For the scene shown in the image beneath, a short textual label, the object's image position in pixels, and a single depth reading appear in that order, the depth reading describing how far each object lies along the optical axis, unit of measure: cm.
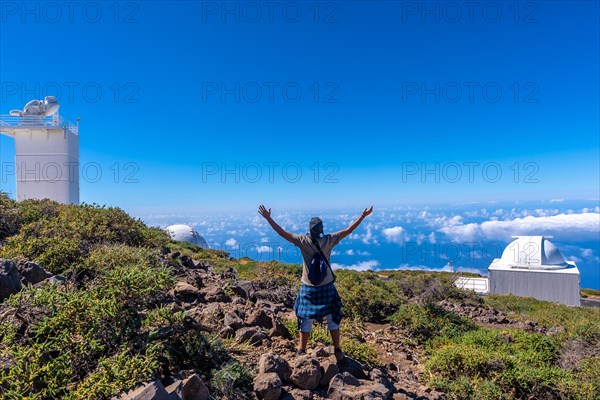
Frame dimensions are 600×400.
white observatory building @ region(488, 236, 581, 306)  1823
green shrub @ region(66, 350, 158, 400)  237
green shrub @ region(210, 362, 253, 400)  284
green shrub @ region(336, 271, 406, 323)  707
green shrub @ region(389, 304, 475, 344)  623
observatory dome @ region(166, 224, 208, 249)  2223
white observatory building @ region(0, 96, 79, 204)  1841
